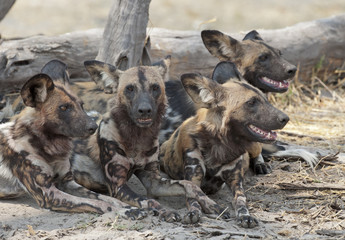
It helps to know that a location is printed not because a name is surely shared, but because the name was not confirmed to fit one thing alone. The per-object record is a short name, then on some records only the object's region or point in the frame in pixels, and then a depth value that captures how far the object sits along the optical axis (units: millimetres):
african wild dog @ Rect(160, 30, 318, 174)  10055
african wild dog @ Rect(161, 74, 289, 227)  7812
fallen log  11078
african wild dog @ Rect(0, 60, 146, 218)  7180
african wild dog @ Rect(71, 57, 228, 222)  7648
